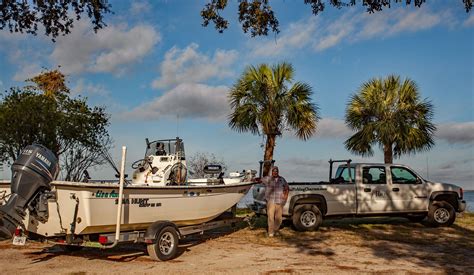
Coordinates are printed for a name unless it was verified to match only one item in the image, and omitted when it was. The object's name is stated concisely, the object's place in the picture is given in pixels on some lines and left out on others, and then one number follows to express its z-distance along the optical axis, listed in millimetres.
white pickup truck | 13305
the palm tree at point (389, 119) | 20078
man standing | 12422
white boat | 8414
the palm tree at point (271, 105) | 19281
